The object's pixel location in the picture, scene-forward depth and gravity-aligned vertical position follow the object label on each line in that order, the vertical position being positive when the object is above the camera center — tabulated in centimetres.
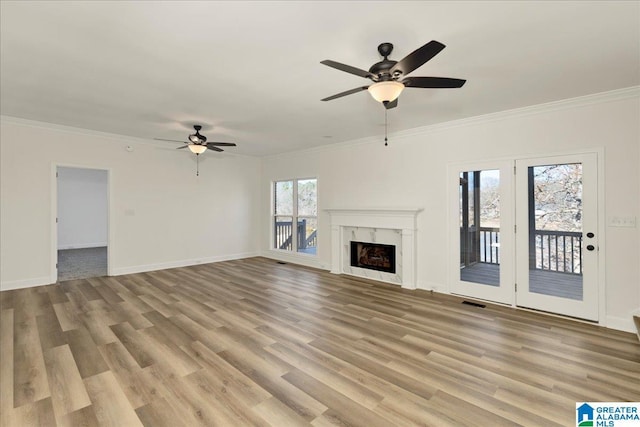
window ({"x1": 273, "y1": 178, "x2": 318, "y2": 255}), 727 -2
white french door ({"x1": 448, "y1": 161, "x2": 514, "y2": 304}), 433 -27
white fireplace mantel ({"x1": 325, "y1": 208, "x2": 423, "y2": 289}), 527 -24
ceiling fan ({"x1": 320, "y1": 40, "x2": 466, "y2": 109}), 235 +111
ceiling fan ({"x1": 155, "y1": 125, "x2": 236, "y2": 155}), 516 +124
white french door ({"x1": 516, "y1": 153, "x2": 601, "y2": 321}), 373 -29
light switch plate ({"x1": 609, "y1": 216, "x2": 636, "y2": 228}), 349 -11
